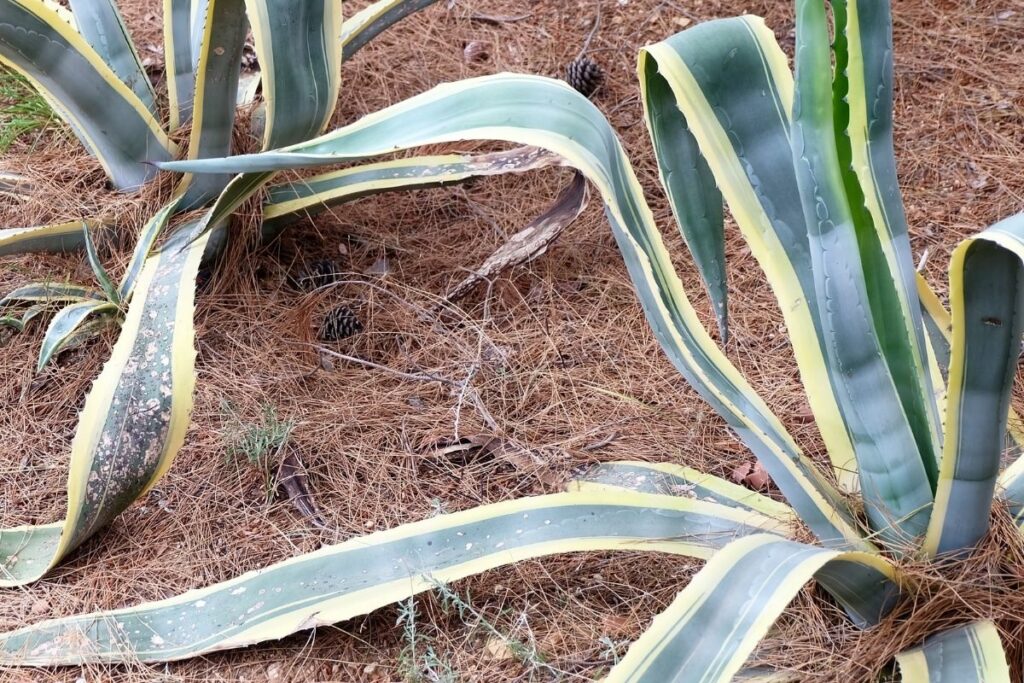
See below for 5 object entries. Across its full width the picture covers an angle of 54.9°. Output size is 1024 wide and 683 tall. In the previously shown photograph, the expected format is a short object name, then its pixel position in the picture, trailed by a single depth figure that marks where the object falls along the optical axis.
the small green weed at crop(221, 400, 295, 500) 1.76
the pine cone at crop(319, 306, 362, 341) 2.07
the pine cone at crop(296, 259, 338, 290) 2.19
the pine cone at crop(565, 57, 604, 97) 2.55
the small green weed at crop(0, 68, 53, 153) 2.50
